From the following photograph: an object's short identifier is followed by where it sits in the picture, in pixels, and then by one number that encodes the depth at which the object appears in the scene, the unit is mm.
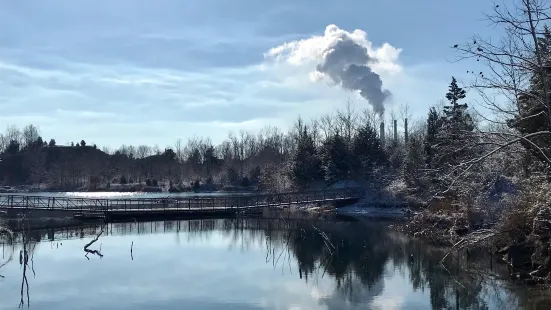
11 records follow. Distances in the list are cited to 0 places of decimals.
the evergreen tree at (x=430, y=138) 46794
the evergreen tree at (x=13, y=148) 108438
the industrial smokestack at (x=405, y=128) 83488
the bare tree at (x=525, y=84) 10828
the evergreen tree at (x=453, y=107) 39925
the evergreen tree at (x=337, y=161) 65562
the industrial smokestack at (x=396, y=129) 84225
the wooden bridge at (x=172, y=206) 46625
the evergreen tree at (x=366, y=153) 65188
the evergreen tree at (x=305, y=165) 67188
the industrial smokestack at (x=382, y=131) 86894
